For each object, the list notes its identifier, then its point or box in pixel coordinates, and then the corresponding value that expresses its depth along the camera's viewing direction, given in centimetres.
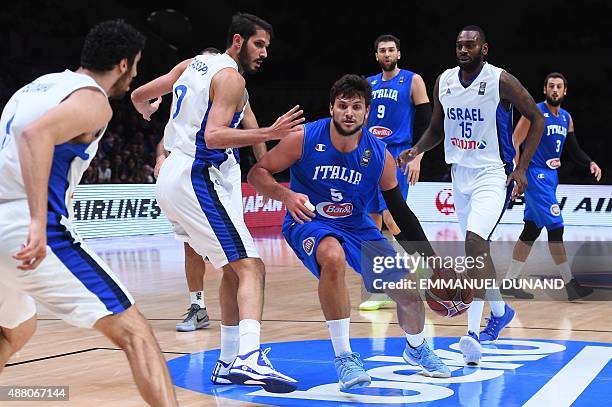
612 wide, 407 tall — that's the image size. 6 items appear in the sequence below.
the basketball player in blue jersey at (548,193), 1742
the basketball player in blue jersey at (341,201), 981
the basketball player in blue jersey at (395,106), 1622
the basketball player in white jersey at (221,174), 951
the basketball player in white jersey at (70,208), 671
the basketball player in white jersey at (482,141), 1200
